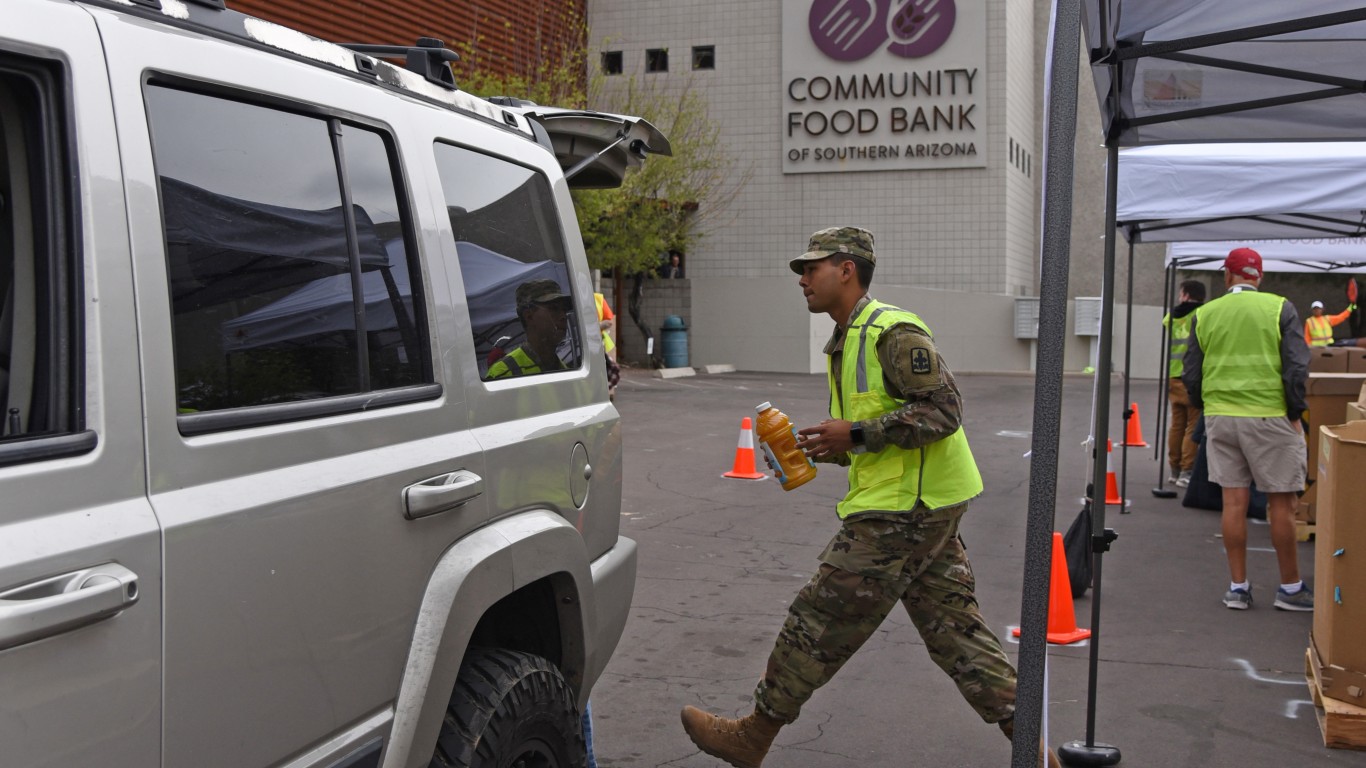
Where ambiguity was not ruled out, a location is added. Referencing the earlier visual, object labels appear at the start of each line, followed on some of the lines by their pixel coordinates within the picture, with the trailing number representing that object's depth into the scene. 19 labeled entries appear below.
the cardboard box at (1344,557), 4.80
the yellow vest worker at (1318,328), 20.25
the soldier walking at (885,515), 4.02
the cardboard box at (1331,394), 8.64
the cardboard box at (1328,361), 9.99
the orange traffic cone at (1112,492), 10.27
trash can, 27.16
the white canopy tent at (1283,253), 12.57
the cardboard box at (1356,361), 9.91
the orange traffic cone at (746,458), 11.83
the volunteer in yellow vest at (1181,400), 11.44
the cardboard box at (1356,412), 6.18
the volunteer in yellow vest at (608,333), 14.63
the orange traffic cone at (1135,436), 15.30
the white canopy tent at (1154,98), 2.95
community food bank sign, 28.50
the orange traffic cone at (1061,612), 6.23
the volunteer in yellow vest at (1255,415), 6.78
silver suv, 1.87
